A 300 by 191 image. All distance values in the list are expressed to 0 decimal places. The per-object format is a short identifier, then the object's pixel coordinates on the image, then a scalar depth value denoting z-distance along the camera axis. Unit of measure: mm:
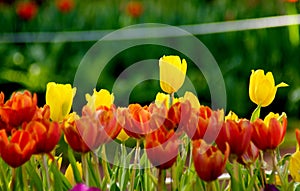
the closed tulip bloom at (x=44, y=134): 2271
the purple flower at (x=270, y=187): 2275
